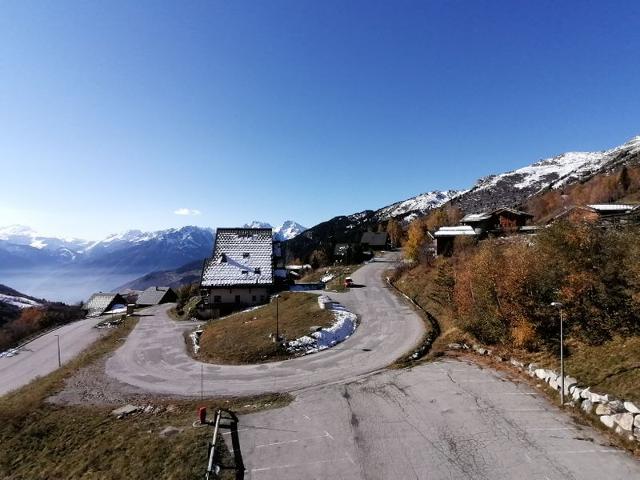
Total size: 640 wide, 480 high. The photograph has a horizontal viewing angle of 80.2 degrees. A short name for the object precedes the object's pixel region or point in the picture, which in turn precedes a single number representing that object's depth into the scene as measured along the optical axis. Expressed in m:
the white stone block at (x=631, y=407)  16.64
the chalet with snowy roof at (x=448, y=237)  63.73
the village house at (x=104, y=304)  110.31
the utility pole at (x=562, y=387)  20.61
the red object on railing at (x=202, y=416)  21.47
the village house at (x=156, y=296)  102.81
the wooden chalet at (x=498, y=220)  66.31
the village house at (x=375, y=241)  125.69
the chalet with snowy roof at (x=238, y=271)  61.25
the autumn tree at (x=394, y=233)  135.38
